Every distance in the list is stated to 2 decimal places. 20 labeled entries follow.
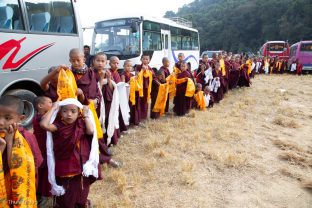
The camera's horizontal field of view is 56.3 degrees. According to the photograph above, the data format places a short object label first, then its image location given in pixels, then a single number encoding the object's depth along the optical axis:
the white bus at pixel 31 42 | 4.81
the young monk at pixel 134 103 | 5.41
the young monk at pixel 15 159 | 1.98
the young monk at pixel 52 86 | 2.86
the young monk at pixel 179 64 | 6.59
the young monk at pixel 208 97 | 7.62
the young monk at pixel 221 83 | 8.22
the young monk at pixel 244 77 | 11.09
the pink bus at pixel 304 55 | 18.98
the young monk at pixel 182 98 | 6.55
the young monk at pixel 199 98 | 7.35
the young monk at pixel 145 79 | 5.72
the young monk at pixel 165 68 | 6.51
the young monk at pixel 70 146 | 2.43
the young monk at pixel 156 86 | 6.27
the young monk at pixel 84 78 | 3.13
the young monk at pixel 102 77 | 3.56
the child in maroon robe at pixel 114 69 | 4.52
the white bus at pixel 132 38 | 9.73
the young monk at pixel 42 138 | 2.66
